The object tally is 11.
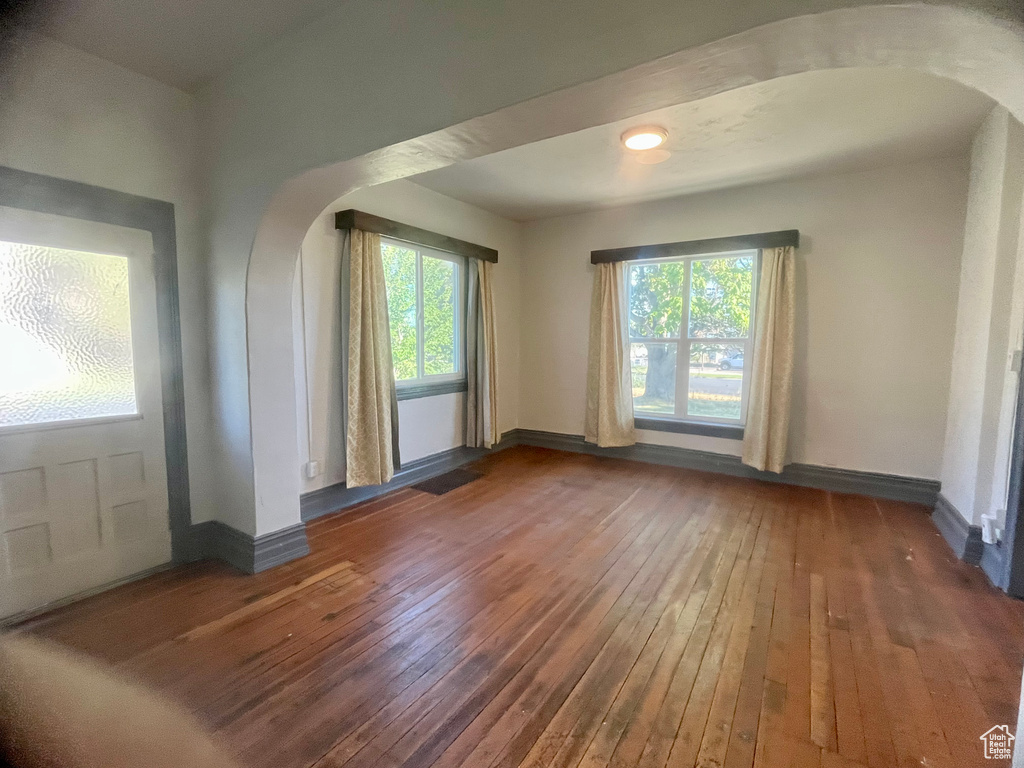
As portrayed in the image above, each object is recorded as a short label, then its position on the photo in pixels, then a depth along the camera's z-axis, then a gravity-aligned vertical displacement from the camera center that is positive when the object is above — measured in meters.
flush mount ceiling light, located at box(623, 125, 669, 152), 2.68 +1.33
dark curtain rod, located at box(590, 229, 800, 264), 3.74 +0.96
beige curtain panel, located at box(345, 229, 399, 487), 3.19 -0.18
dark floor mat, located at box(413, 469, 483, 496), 3.81 -1.26
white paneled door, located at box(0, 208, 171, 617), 1.96 -0.35
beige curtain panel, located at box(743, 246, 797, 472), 3.75 -0.05
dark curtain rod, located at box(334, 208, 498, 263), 3.16 +0.93
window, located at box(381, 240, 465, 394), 3.78 +0.31
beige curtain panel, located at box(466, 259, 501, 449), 4.43 -0.13
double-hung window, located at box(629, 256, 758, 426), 4.15 +0.12
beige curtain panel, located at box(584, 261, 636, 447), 4.58 -0.13
